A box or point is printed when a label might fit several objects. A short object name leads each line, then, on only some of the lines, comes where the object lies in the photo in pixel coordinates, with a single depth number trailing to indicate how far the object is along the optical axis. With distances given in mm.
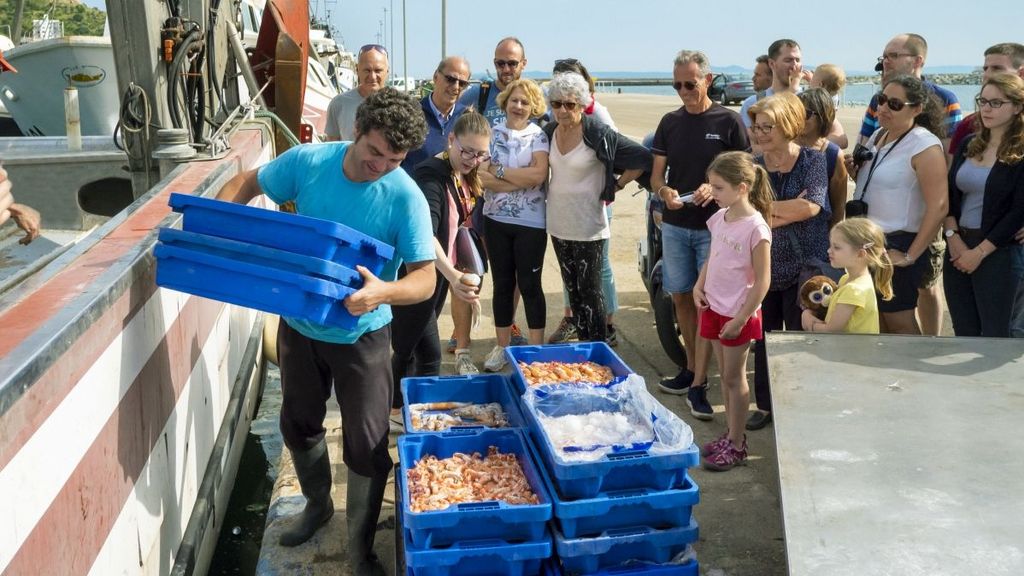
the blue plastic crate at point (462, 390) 4191
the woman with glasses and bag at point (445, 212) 4328
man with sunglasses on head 6574
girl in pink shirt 4414
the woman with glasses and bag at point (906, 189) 4637
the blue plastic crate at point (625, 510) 3104
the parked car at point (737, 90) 39688
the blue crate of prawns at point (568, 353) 4438
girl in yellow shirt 4227
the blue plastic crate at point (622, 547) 3111
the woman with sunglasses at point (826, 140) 4980
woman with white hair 5477
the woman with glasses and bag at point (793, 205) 4766
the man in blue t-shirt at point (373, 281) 3205
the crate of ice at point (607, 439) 3156
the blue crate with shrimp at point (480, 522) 3000
